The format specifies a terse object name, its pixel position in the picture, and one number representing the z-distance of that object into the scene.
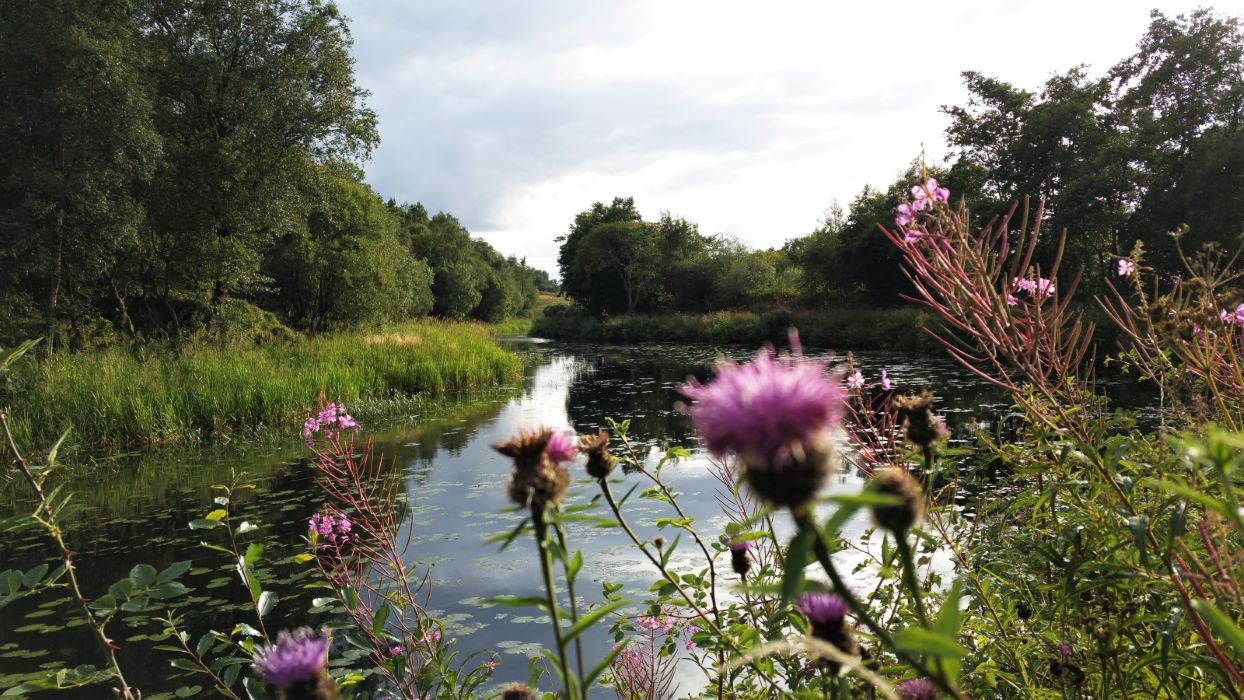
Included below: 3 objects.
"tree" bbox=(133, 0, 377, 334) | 14.84
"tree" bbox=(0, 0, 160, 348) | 11.66
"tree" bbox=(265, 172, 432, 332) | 20.48
